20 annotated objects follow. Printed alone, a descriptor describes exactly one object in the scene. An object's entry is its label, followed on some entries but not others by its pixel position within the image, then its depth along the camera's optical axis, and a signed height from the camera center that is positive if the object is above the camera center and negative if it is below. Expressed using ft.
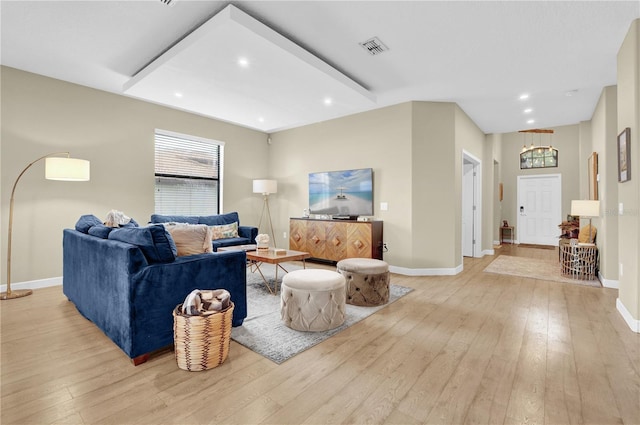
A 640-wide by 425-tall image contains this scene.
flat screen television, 17.13 +1.31
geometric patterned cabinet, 15.78 -1.36
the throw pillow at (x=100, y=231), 8.20 -0.48
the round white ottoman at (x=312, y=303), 8.38 -2.53
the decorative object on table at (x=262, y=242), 12.80 -1.20
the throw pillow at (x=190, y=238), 8.20 -0.67
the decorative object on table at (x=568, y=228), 18.21 -0.88
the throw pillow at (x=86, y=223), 9.45 -0.28
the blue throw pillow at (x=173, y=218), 15.38 -0.21
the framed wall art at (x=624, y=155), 9.23 +1.90
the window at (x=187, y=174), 16.87 +2.43
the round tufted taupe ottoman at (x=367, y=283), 10.61 -2.49
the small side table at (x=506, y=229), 27.04 -1.56
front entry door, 25.23 +0.44
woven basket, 6.30 -2.70
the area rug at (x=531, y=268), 14.57 -3.10
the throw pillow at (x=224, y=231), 16.67 -0.96
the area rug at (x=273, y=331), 7.36 -3.30
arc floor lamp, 11.23 +1.58
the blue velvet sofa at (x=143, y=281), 6.61 -1.66
